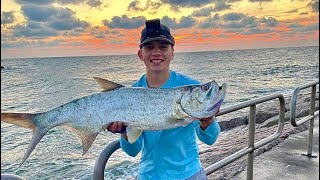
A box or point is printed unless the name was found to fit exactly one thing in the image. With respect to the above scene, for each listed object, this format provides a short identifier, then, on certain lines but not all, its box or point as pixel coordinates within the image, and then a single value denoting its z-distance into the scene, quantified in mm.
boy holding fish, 2189
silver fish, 1992
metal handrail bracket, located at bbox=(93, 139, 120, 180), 1955
